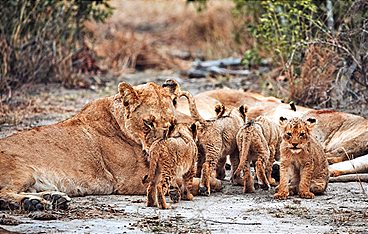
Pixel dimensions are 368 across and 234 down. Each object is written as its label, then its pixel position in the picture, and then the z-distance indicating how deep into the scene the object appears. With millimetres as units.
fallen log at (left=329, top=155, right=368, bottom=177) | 17109
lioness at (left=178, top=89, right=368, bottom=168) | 18422
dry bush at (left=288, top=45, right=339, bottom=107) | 21844
